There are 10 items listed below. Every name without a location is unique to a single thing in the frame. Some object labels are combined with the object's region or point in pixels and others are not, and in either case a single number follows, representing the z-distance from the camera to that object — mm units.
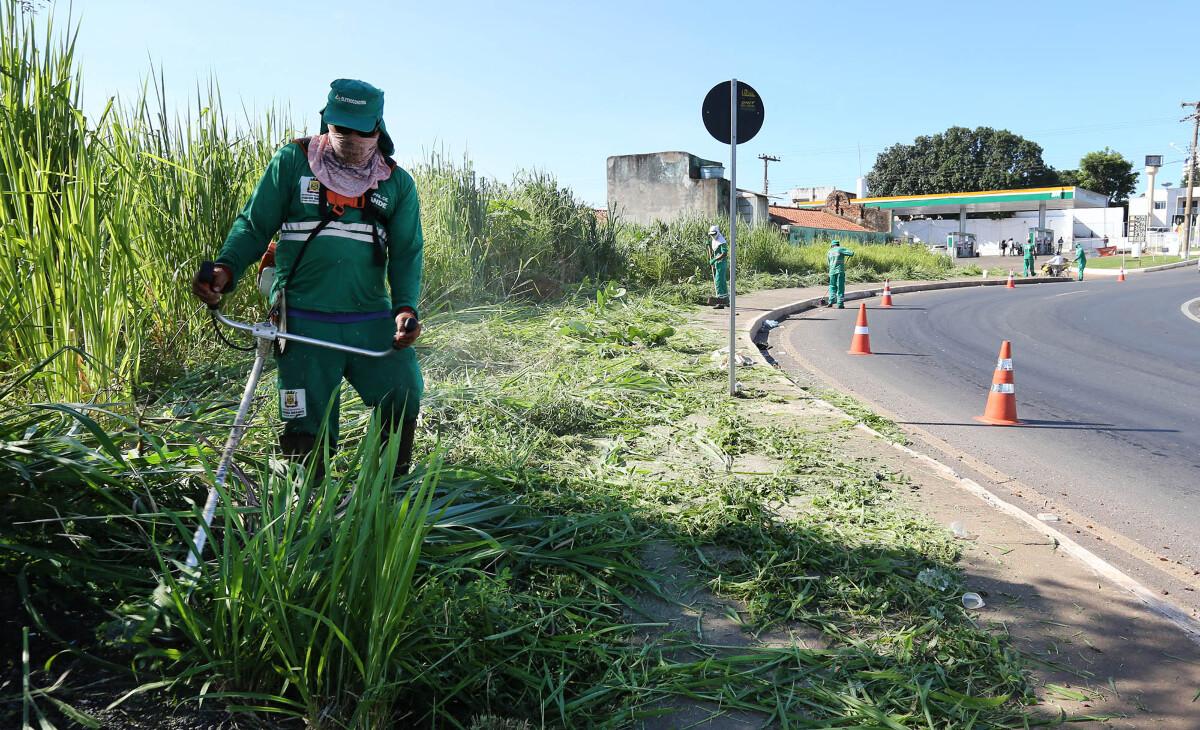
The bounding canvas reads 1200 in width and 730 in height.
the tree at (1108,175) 88438
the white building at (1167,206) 90000
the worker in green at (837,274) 17453
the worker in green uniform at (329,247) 3102
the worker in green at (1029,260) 33125
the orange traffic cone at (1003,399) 6805
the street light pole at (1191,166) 52250
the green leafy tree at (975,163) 80750
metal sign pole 6827
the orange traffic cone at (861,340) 10977
